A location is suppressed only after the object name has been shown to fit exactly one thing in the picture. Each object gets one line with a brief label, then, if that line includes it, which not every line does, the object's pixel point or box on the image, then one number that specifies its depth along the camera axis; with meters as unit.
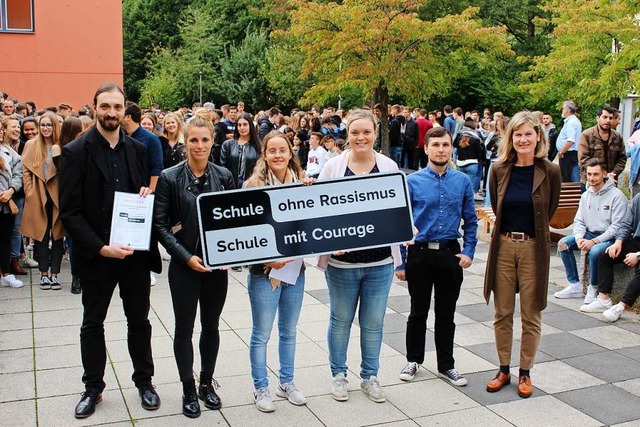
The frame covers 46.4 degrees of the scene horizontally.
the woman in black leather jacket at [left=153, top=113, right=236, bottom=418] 4.90
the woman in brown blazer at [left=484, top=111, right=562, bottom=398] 5.43
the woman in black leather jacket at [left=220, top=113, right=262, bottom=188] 9.16
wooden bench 10.90
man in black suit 4.89
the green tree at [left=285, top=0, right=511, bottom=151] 20.44
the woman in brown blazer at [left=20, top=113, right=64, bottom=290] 8.54
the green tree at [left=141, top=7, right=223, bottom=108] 38.91
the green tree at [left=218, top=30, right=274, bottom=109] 38.12
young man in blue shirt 5.57
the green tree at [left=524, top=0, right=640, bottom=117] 15.32
